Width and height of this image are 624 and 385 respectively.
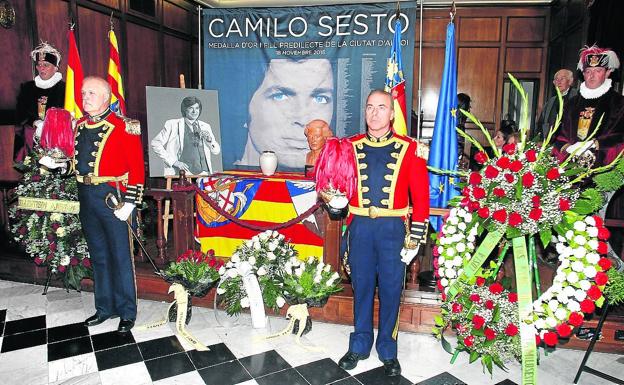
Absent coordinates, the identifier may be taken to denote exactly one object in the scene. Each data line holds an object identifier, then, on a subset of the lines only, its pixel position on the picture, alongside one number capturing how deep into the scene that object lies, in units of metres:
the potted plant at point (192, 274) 3.67
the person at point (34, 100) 5.05
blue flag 4.45
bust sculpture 5.00
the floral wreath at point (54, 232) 4.29
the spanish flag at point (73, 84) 5.00
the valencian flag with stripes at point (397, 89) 4.69
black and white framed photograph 5.18
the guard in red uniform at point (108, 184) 3.48
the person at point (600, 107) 3.75
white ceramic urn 5.02
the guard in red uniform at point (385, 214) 2.91
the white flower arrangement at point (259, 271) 3.61
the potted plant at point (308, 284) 3.48
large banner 6.51
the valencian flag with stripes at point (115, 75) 5.24
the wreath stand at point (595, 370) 2.81
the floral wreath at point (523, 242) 2.48
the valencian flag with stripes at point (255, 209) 4.51
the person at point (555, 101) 4.87
